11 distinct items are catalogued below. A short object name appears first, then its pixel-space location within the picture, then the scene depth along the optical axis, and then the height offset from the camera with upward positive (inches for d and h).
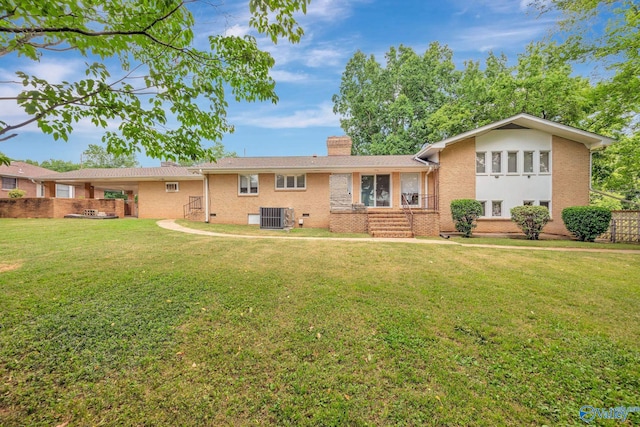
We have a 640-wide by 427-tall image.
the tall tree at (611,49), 375.6 +261.3
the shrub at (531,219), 437.9 -19.3
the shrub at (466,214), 464.4 -10.5
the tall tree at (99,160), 1798.8 +372.6
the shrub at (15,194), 689.6 +46.5
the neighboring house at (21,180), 821.9 +103.8
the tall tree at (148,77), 119.9 +83.5
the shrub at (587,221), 409.7 -22.0
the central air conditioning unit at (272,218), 492.4 -17.0
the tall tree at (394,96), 986.1 +476.8
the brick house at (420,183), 494.0 +57.9
